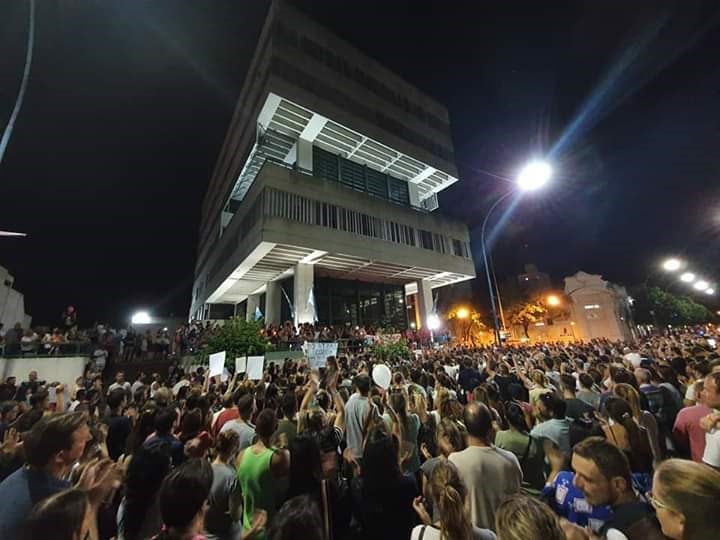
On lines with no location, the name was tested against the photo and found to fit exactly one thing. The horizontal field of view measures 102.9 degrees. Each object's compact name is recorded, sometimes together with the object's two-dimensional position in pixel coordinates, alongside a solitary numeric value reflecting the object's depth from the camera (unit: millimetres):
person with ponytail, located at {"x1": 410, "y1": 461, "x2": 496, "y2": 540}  1688
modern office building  19766
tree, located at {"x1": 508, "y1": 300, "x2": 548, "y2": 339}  41500
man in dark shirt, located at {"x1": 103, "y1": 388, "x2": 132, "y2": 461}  3951
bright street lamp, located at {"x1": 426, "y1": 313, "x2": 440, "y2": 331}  25711
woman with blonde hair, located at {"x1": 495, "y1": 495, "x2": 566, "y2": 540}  1259
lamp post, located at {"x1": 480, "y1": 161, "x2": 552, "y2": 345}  9969
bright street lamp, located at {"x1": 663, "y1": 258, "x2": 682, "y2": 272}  17419
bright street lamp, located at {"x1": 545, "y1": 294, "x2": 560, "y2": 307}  43344
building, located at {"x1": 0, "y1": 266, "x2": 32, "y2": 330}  20781
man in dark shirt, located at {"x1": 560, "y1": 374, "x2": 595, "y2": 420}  4305
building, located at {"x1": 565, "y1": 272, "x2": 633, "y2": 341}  39750
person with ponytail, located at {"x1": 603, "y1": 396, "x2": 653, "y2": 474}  2816
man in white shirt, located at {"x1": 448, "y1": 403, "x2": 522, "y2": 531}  2412
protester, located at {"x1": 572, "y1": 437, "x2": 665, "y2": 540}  1690
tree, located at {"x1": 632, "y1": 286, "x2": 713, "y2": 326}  48719
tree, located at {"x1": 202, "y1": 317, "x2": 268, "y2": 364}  13852
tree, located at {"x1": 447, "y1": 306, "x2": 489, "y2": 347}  45219
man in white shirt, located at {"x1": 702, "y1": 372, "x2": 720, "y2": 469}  2865
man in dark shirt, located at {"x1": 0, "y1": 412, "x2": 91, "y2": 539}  1782
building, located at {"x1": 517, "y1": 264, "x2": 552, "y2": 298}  47131
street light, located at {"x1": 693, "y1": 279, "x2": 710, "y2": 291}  33197
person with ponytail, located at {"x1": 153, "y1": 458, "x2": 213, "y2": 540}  1644
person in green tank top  2695
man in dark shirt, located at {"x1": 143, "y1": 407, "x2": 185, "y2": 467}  3246
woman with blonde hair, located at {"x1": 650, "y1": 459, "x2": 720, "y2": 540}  1366
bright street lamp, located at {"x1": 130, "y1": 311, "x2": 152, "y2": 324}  40188
